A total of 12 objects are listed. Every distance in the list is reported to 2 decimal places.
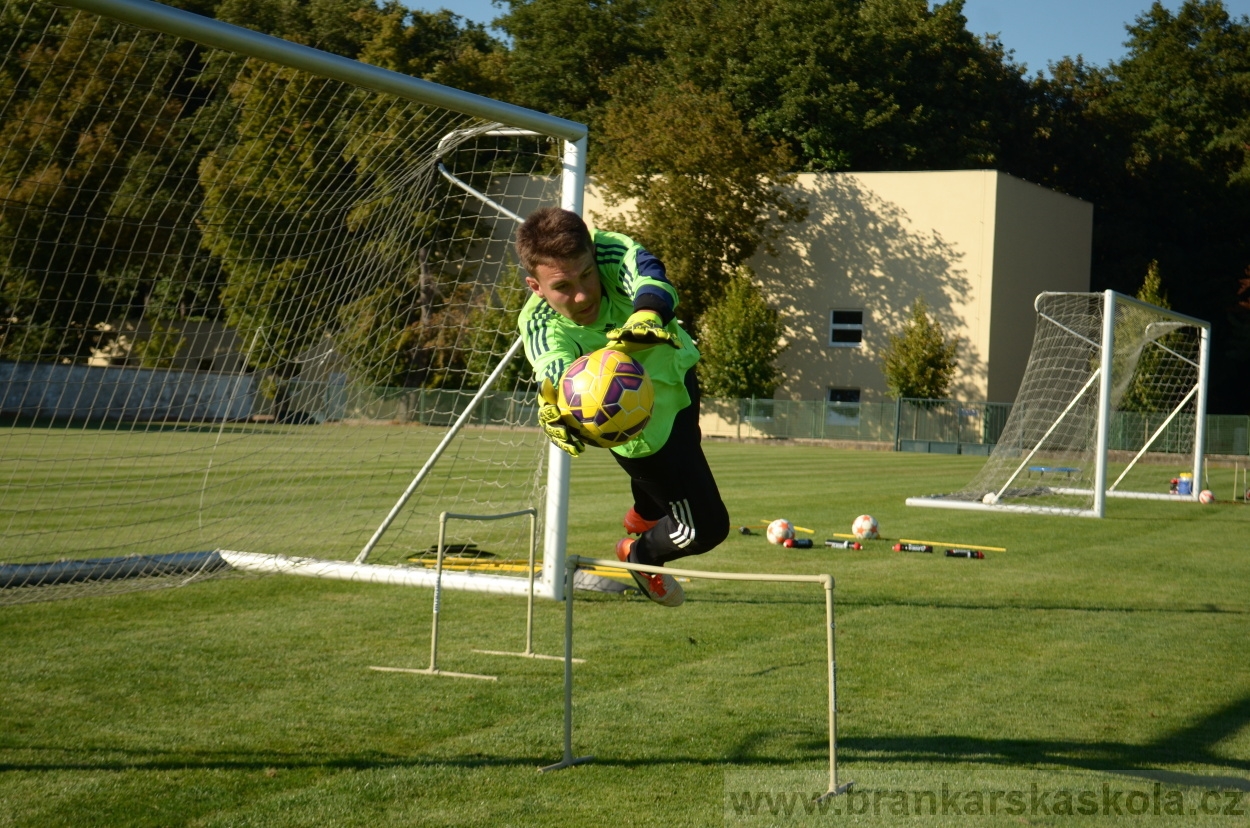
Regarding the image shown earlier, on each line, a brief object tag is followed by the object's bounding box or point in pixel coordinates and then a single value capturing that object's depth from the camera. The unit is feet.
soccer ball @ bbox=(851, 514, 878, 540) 46.26
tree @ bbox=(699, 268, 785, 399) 138.51
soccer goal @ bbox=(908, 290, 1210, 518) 60.29
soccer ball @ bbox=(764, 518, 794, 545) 43.57
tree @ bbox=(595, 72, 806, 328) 143.74
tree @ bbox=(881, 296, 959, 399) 133.69
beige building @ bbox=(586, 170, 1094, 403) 136.15
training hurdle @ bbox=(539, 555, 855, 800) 15.94
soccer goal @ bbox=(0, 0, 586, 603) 23.18
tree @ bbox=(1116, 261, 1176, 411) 107.04
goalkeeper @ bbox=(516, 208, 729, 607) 16.33
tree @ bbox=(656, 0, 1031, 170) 154.71
